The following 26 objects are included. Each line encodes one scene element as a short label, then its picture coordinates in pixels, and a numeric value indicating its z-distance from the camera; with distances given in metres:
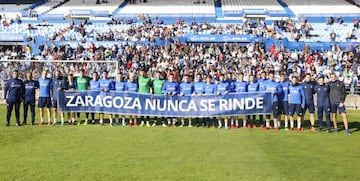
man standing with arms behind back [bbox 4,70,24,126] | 15.94
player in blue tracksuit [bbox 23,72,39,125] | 16.25
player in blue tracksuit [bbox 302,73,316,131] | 15.36
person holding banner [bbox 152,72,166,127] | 16.14
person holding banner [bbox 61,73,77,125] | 16.42
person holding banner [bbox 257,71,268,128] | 15.77
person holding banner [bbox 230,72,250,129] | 15.95
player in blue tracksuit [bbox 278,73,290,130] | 15.60
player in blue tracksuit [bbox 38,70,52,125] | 16.16
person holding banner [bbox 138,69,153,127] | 16.23
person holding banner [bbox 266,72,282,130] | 15.50
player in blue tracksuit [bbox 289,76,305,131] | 15.31
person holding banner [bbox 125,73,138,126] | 16.23
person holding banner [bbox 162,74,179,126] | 15.93
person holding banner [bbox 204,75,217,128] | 15.95
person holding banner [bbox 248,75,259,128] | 15.86
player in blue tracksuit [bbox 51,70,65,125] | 16.30
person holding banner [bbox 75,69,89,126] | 16.50
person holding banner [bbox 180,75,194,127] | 16.08
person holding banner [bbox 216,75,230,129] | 15.81
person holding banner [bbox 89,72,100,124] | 16.36
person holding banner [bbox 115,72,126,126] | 16.30
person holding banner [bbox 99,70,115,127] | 16.22
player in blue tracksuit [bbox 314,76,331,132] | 15.19
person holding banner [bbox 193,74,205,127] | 16.03
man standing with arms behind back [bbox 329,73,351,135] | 14.95
